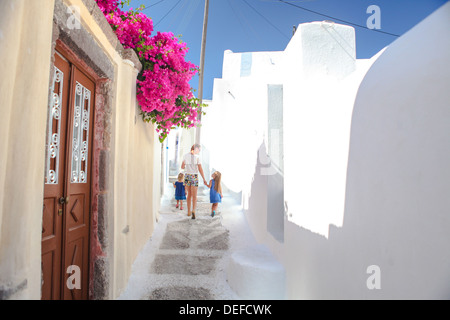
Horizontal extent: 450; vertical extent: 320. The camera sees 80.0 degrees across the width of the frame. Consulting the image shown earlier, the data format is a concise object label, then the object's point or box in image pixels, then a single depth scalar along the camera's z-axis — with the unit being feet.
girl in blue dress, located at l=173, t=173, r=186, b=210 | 20.01
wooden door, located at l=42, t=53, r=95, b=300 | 5.92
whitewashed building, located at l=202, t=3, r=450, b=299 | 3.69
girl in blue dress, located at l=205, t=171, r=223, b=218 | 18.20
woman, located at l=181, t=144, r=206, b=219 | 17.11
